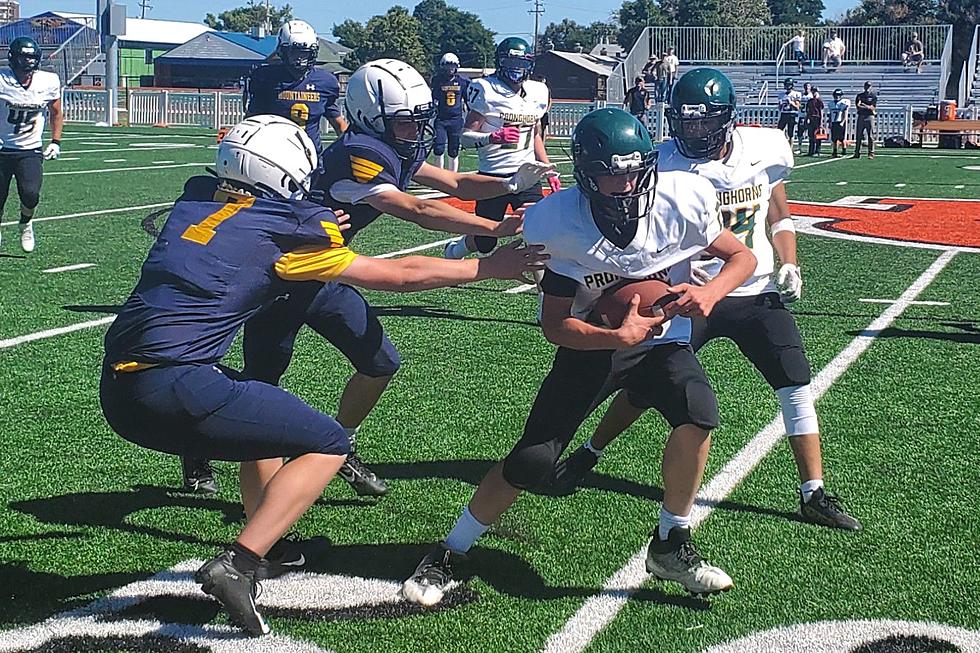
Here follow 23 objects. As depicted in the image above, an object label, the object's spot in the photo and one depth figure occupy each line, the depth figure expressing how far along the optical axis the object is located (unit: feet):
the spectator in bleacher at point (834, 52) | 140.26
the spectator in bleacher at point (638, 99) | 106.11
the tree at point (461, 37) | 323.16
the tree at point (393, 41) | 250.57
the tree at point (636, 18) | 295.07
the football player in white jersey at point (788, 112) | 104.68
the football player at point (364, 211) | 16.76
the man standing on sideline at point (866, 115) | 96.58
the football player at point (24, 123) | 38.01
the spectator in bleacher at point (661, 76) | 124.57
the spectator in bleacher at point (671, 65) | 130.52
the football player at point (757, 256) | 16.39
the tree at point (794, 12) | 338.75
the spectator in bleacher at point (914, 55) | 141.08
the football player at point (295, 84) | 35.92
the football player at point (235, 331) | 12.24
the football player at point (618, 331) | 13.06
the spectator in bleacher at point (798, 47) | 143.23
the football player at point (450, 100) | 57.75
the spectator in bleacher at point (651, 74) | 134.92
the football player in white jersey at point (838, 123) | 101.71
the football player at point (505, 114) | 33.47
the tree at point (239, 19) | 414.00
